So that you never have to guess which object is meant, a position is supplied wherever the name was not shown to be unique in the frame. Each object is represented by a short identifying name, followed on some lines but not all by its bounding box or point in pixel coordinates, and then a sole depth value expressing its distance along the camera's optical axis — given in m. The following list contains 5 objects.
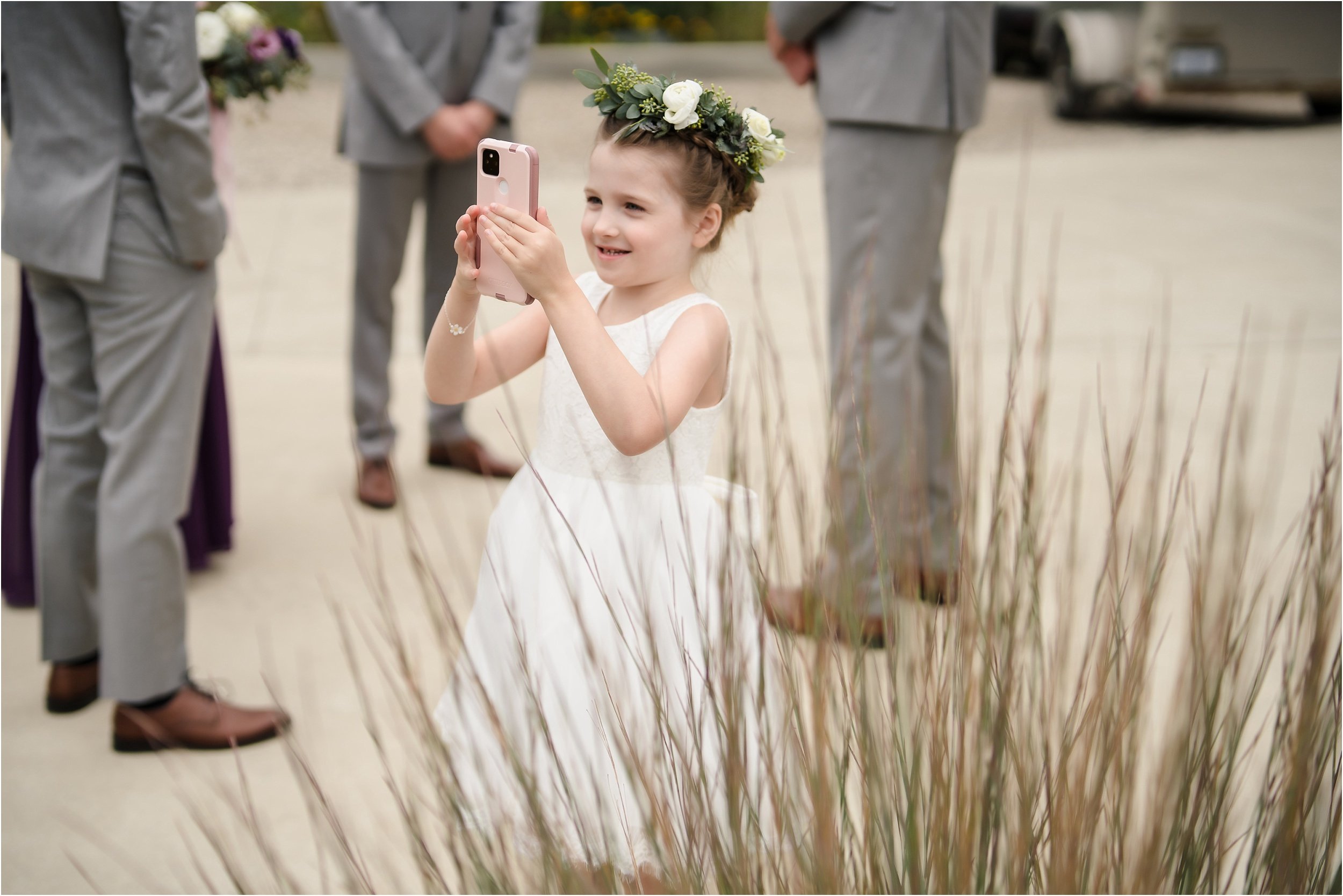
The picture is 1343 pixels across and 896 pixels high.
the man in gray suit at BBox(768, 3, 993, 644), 2.49
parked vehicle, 8.26
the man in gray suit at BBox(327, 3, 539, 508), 3.23
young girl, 1.32
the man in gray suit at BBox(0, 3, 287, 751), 2.06
